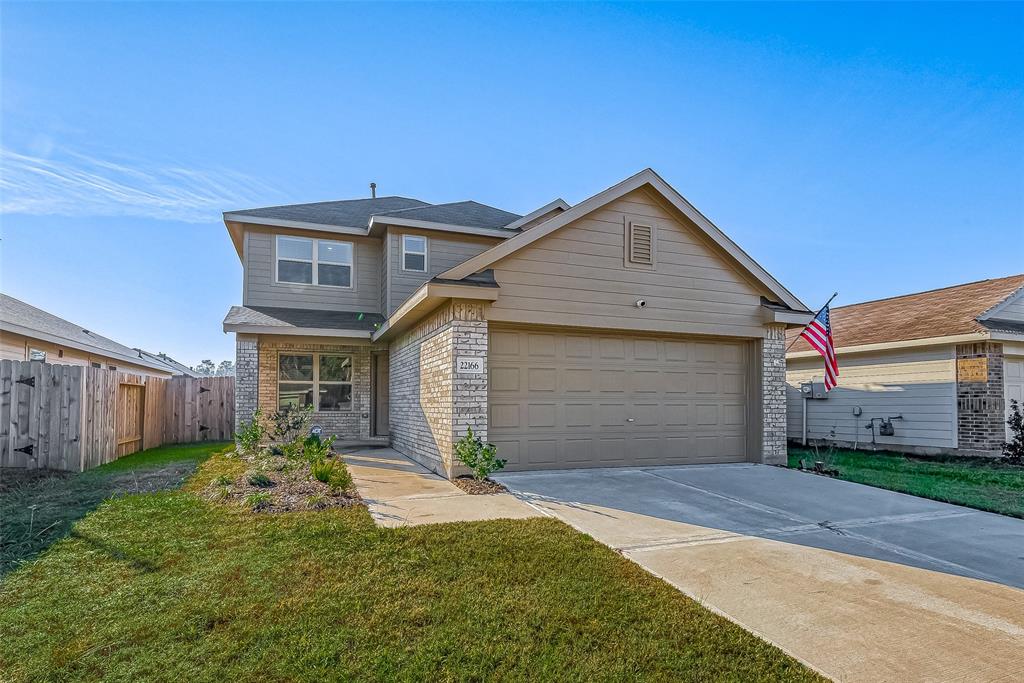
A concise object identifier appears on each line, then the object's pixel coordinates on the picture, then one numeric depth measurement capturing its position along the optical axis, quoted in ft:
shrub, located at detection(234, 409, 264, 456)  34.17
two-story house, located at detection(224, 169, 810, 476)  26.81
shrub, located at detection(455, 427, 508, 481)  24.30
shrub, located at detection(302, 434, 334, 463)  26.69
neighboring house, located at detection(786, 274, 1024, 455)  37.17
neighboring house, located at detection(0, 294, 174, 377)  40.96
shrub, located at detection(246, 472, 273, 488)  22.60
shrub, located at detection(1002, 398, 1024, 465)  35.60
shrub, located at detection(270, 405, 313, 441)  39.11
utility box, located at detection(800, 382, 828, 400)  46.86
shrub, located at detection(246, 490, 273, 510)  19.54
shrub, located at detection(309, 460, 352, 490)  22.18
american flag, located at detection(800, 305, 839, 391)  34.06
